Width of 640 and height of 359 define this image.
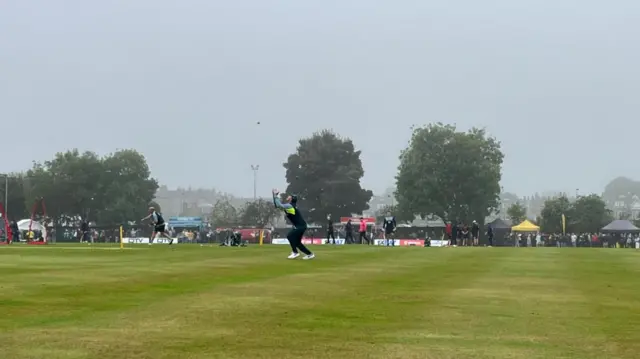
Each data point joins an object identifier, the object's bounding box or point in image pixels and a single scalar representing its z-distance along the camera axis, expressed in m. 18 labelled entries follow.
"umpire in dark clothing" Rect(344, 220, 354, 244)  69.06
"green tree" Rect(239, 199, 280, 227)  153.62
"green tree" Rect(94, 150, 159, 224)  136.38
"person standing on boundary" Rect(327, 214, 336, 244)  64.50
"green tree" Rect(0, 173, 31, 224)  144.50
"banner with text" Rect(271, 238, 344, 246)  78.57
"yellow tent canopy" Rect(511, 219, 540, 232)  108.56
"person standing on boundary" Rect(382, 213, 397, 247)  64.41
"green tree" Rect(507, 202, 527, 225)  161.75
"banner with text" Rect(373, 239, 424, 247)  79.07
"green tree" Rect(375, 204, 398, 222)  136.27
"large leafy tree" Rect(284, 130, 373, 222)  137.88
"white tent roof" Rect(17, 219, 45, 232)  113.34
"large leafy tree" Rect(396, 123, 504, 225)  130.75
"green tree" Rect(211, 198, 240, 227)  181.75
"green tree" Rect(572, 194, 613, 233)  140.75
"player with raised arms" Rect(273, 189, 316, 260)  29.30
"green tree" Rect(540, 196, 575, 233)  143.25
